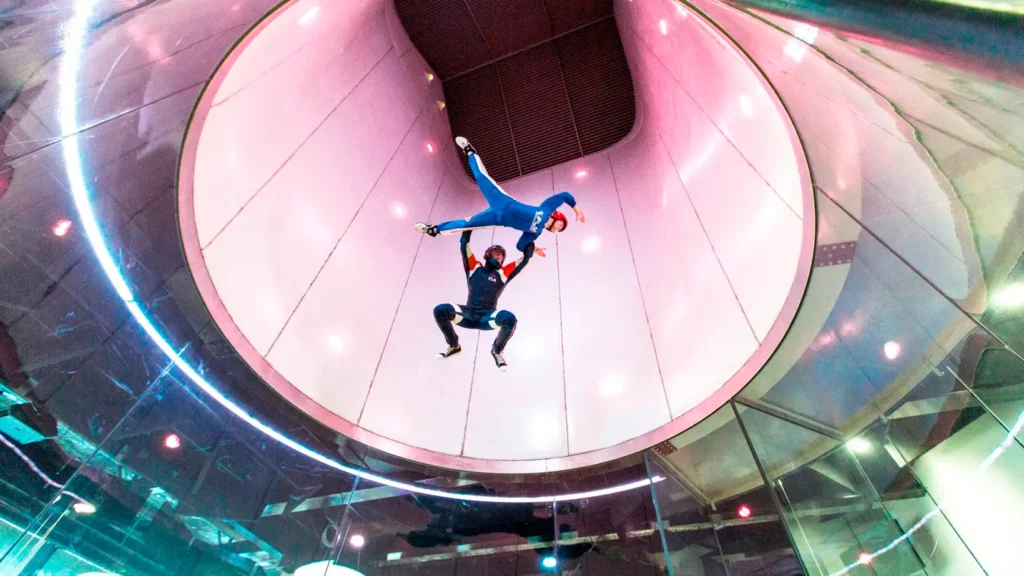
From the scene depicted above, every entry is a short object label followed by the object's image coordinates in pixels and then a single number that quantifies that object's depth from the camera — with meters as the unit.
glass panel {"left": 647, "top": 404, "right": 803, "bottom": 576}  3.30
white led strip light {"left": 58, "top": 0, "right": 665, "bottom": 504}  2.54
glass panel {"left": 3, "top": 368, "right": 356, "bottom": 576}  2.79
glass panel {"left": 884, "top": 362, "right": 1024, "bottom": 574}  2.21
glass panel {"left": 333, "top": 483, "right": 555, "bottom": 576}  4.01
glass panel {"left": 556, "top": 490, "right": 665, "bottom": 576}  3.86
